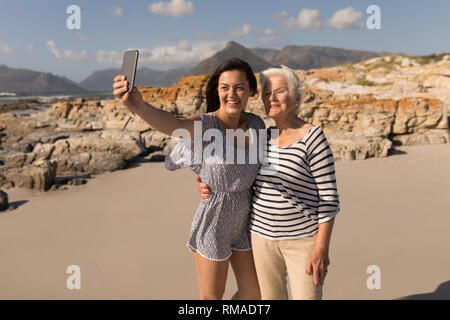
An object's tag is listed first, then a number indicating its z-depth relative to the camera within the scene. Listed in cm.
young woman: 179
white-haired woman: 167
